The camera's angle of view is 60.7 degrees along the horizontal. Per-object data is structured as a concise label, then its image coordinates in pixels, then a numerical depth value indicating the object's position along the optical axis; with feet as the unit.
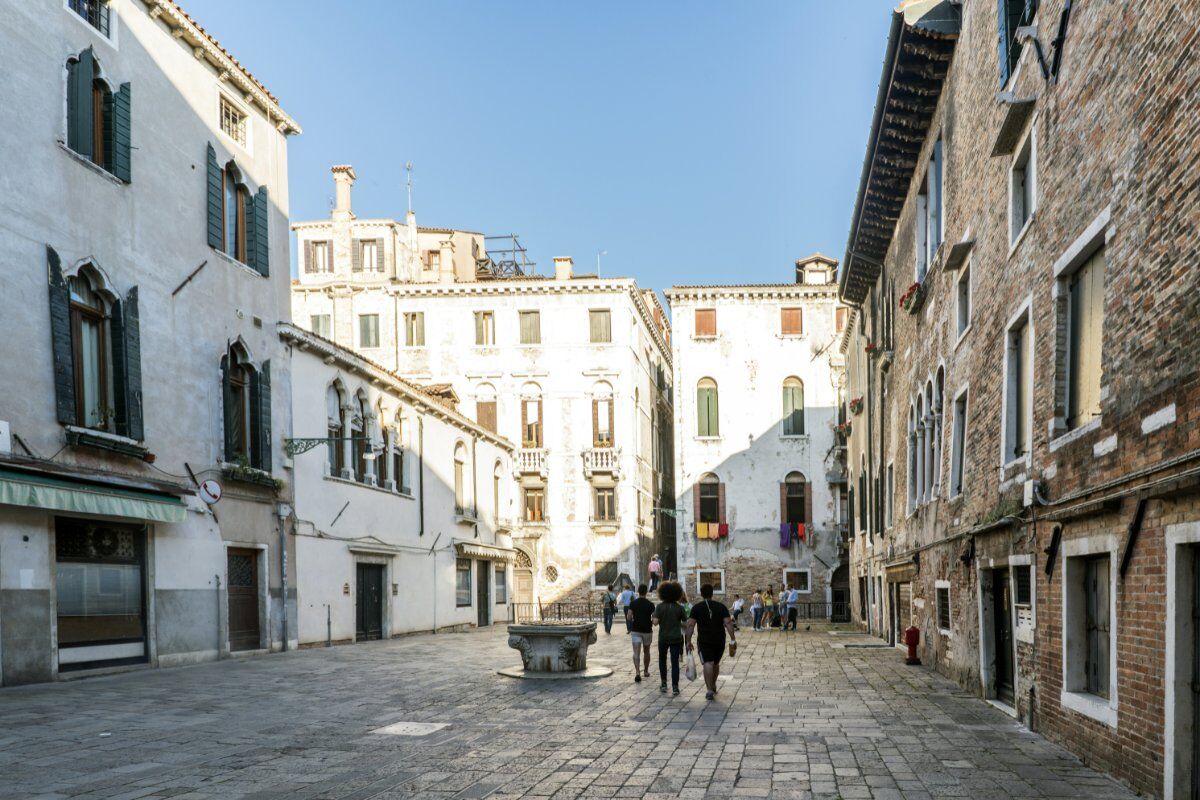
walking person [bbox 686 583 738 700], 43.04
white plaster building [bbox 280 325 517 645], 72.02
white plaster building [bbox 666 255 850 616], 134.21
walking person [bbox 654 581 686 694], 45.70
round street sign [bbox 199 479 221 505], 56.59
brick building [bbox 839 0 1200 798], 22.24
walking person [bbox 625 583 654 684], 50.55
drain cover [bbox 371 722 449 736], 32.86
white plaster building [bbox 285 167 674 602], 135.54
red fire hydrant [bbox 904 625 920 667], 58.23
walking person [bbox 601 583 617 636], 96.17
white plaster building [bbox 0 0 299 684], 44.65
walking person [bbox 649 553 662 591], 105.14
